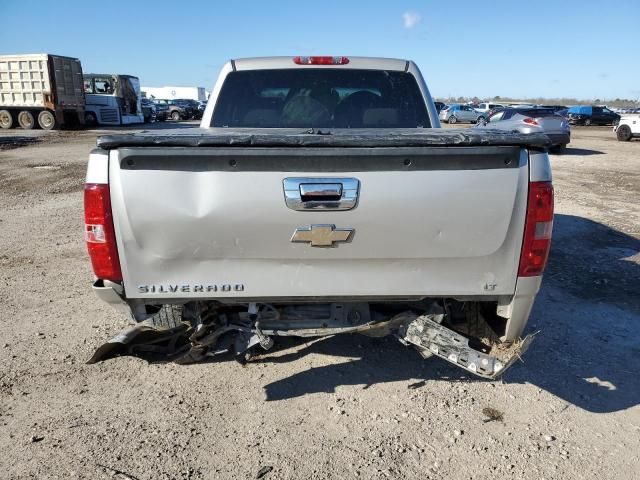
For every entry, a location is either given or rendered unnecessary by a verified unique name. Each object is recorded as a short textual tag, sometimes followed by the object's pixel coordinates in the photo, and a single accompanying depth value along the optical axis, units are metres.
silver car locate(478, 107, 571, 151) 17.67
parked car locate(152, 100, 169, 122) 38.72
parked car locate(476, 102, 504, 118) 46.48
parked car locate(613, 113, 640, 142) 24.18
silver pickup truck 2.47
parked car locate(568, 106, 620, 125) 41.44
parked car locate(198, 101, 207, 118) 46.76
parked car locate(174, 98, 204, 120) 42.84
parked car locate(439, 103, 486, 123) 44.56
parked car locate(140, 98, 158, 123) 34.76
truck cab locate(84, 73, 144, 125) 30.31
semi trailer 26.52
